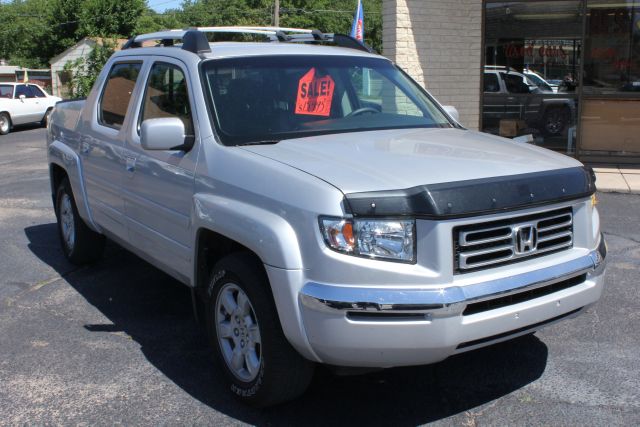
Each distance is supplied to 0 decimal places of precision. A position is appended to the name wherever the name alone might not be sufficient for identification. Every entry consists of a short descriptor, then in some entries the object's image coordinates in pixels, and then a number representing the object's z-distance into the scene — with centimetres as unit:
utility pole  4156
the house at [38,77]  4348
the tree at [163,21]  5566
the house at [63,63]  4034
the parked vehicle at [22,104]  2392
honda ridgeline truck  324
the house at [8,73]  4675
